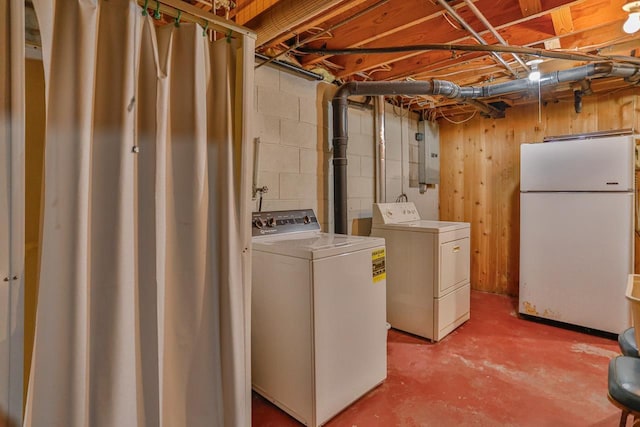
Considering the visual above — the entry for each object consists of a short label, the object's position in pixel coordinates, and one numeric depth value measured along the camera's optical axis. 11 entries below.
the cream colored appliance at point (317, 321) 1.74
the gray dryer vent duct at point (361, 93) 2.79
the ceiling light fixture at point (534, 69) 2.56
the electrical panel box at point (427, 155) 4.07
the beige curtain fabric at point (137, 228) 1.06
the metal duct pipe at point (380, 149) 3.38
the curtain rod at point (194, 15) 1.24
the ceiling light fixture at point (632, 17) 1.70
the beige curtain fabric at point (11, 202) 0.94
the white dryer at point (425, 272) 2.71
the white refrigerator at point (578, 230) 2.66
